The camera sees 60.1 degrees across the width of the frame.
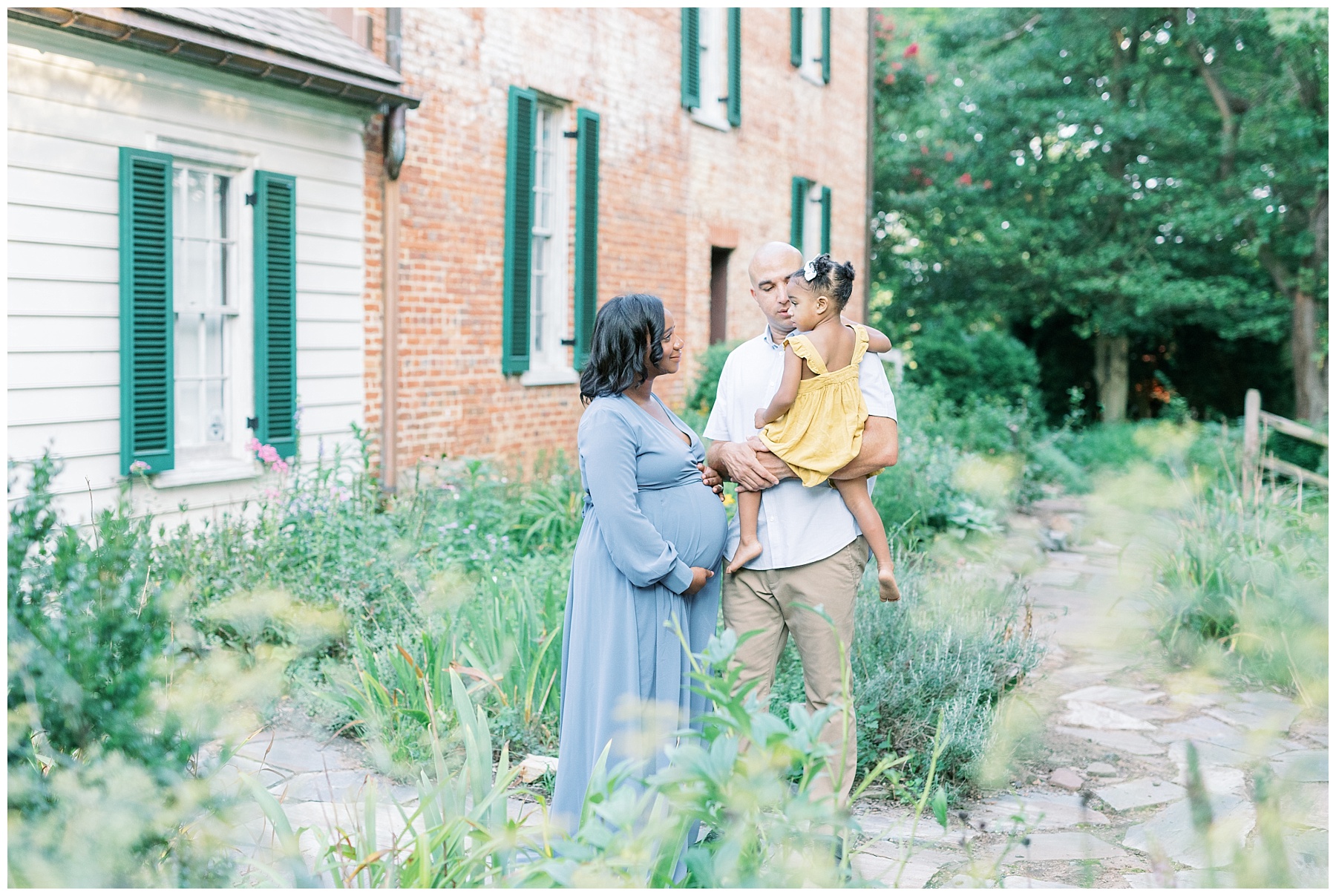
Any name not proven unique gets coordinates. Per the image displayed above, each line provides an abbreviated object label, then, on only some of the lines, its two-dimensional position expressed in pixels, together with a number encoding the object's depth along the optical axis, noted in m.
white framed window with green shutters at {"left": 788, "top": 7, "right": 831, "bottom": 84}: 14.91
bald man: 3.42
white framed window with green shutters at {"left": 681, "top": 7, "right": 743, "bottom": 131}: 12.66
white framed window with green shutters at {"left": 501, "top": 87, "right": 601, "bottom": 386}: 10.36
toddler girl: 3.29
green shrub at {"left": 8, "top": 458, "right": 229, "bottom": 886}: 2.27
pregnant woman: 3.15
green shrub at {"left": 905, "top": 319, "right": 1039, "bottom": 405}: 17.83
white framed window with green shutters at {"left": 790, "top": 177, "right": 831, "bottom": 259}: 15.27
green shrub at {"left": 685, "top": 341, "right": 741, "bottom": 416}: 11.77
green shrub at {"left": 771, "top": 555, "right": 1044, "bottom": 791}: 4.28
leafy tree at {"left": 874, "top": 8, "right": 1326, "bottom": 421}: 17.61
